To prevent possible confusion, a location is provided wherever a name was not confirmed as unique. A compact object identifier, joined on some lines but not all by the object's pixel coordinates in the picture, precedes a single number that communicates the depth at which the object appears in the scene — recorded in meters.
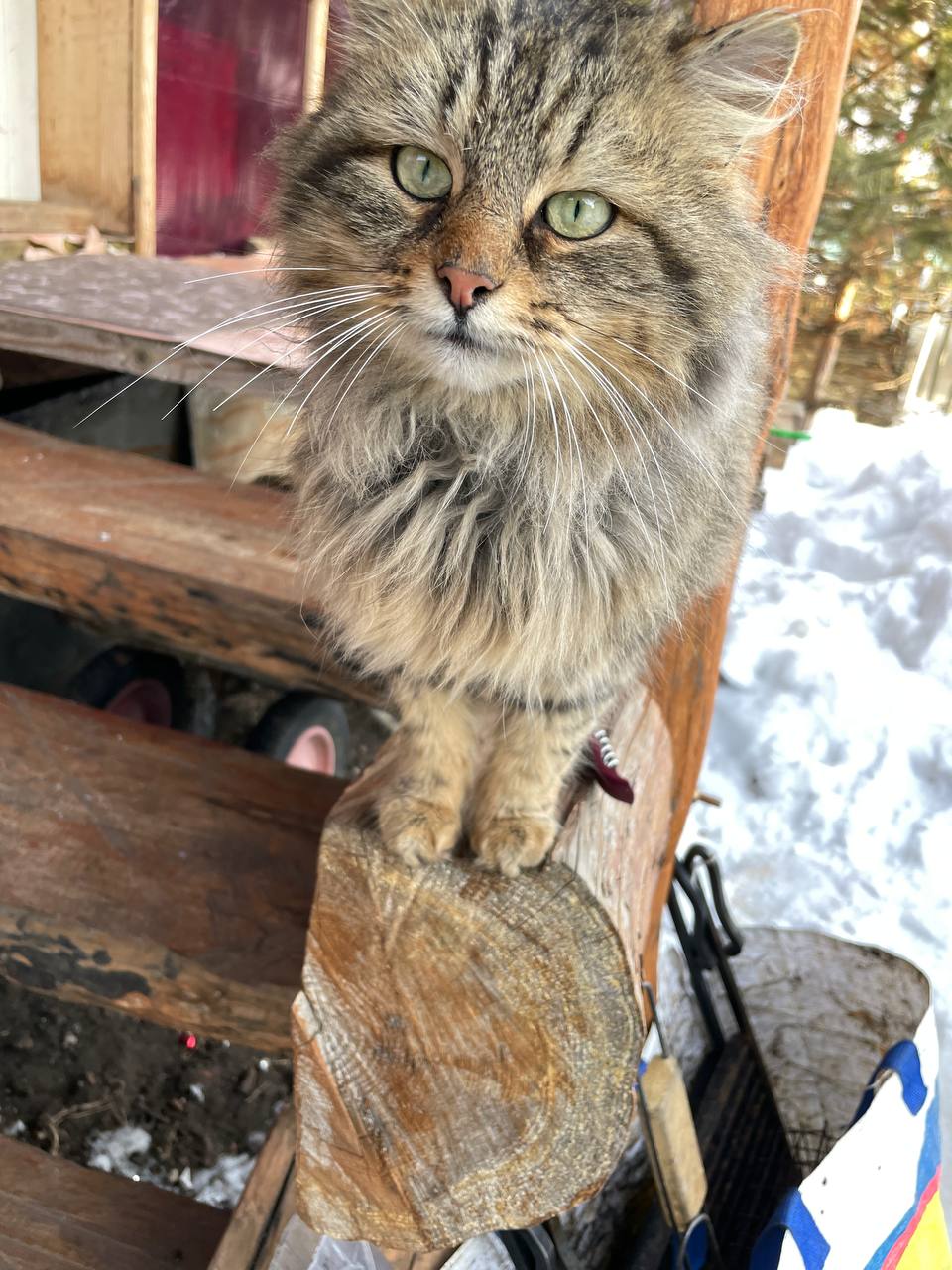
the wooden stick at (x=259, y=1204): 0.31
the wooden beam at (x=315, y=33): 1.07
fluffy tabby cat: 0.27
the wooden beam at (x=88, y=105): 0.84
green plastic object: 1.18
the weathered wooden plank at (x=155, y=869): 0.35
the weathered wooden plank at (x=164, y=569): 0.44
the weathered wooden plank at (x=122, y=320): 0.54
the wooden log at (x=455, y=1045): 0.26
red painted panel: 0.99
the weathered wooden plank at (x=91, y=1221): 0.33
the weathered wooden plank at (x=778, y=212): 0.41
